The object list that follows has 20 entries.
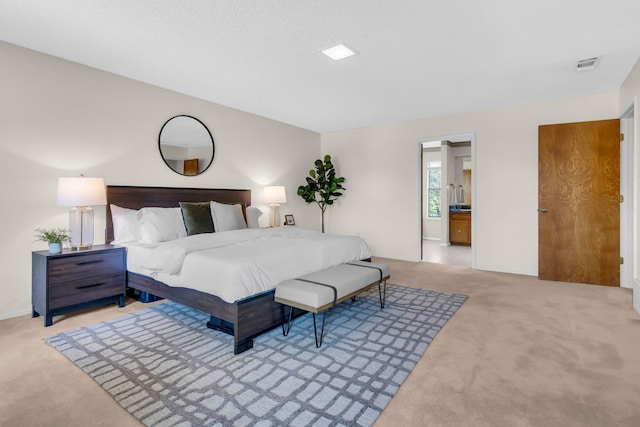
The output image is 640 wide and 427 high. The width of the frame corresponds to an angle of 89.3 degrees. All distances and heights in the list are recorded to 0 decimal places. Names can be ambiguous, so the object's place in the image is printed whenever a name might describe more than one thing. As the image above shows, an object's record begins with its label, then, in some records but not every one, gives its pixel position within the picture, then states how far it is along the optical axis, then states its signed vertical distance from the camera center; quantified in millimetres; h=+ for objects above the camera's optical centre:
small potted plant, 2912 -184
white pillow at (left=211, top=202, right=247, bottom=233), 4059 +13
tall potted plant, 6273 +675
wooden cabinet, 7820 -210
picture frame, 5923 -29
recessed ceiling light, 2958 +1573
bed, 2352 -672
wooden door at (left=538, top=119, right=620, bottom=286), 4074 +233
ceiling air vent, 3271 +1623
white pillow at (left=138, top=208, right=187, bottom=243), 3404 -78
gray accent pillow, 3814 -1
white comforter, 2414 -354
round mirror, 4164 +982
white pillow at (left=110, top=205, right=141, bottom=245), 3484 -113
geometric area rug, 1700 -982
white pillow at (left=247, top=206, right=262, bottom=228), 4686 +18
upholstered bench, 2434 -557
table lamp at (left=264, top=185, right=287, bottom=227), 5297 +315
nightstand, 2828 -580
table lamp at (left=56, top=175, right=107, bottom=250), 2998 +151
